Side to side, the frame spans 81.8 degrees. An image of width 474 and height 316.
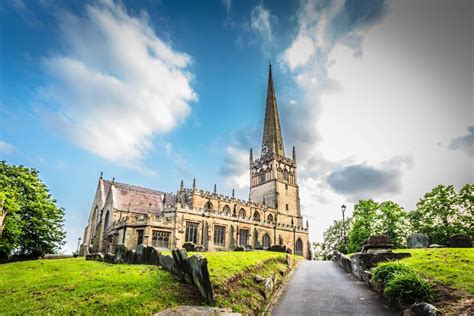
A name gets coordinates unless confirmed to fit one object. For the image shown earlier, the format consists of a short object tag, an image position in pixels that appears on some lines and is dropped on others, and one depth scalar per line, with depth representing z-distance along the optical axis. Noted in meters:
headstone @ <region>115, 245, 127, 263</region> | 14.30
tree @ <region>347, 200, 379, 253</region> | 35.12
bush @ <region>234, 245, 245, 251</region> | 22.58
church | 29.39
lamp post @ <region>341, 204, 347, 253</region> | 29.77
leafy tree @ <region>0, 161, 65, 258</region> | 22.17
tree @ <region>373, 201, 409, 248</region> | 34.78
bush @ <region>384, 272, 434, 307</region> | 7.02
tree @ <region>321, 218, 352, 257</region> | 52.78
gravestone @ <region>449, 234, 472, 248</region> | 14.93
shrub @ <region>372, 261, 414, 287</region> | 8.49
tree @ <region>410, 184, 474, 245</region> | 30.33
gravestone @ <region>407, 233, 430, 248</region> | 17.42
